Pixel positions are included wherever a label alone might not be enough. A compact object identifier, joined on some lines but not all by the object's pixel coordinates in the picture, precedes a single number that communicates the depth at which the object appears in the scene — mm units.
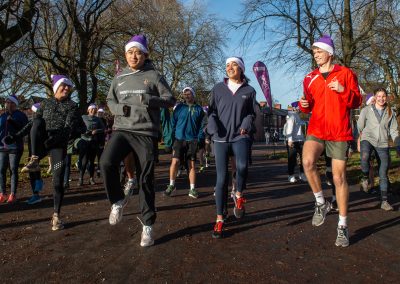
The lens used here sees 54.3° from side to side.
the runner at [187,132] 7531
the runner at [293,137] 9953
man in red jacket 4355
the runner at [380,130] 6625
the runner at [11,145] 7062
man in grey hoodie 4383
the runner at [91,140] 9406
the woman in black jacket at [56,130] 5102
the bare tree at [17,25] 11523
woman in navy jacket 4836
